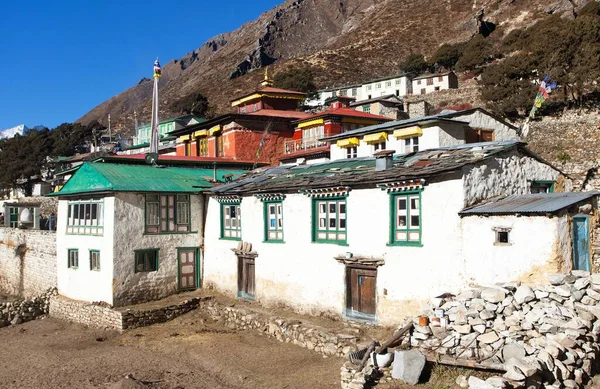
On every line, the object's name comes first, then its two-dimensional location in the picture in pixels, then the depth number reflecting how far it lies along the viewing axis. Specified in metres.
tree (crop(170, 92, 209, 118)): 91.94
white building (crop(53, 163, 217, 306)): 21.95
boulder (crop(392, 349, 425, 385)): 11.87
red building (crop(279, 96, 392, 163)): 34.88
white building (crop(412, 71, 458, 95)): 77.75
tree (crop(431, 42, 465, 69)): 87.44
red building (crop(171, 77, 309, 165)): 36.03
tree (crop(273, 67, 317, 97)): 88.69
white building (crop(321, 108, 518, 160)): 25.81
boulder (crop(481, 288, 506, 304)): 12.48
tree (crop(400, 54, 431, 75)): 92.50
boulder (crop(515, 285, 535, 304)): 12.25
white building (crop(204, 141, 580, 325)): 14.79
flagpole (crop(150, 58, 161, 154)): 29.06
